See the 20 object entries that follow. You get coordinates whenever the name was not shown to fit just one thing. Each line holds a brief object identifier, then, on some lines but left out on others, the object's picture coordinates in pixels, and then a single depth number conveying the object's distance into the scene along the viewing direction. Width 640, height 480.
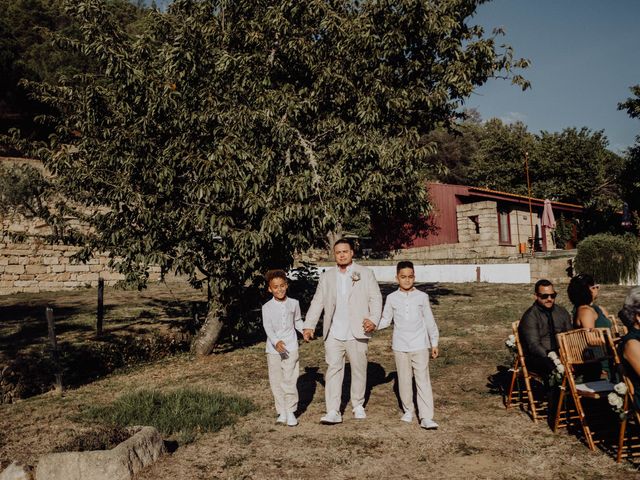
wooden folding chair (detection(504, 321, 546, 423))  5.80
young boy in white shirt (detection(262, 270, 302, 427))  5.89
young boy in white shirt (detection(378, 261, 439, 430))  5.66
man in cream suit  5.91
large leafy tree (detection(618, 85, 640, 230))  26.03
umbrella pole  30.86
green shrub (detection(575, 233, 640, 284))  19.70
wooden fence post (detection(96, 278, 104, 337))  10.89
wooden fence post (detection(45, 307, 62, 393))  7.89
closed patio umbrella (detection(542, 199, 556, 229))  28.80
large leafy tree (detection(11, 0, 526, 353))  8.95
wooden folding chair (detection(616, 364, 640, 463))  4.40
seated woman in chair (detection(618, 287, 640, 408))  4.29
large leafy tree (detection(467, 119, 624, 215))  39.47
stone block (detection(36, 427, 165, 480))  4.36
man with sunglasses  5.69
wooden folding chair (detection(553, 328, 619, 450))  5.05
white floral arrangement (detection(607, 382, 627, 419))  4.39
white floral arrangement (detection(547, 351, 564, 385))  5.18
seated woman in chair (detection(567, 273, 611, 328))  5.67
